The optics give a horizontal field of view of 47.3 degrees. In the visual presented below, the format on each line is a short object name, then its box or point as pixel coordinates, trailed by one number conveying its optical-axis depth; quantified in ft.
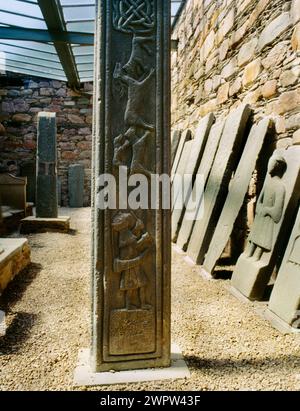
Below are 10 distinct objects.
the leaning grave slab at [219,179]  10.71
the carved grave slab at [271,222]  7.88
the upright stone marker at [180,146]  16.94
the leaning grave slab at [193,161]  13.73
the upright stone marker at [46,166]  18.33
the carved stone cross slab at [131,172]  5.02
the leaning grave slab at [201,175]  12.30
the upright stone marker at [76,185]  30.56
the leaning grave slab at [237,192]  9.62
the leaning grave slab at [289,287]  6.69
